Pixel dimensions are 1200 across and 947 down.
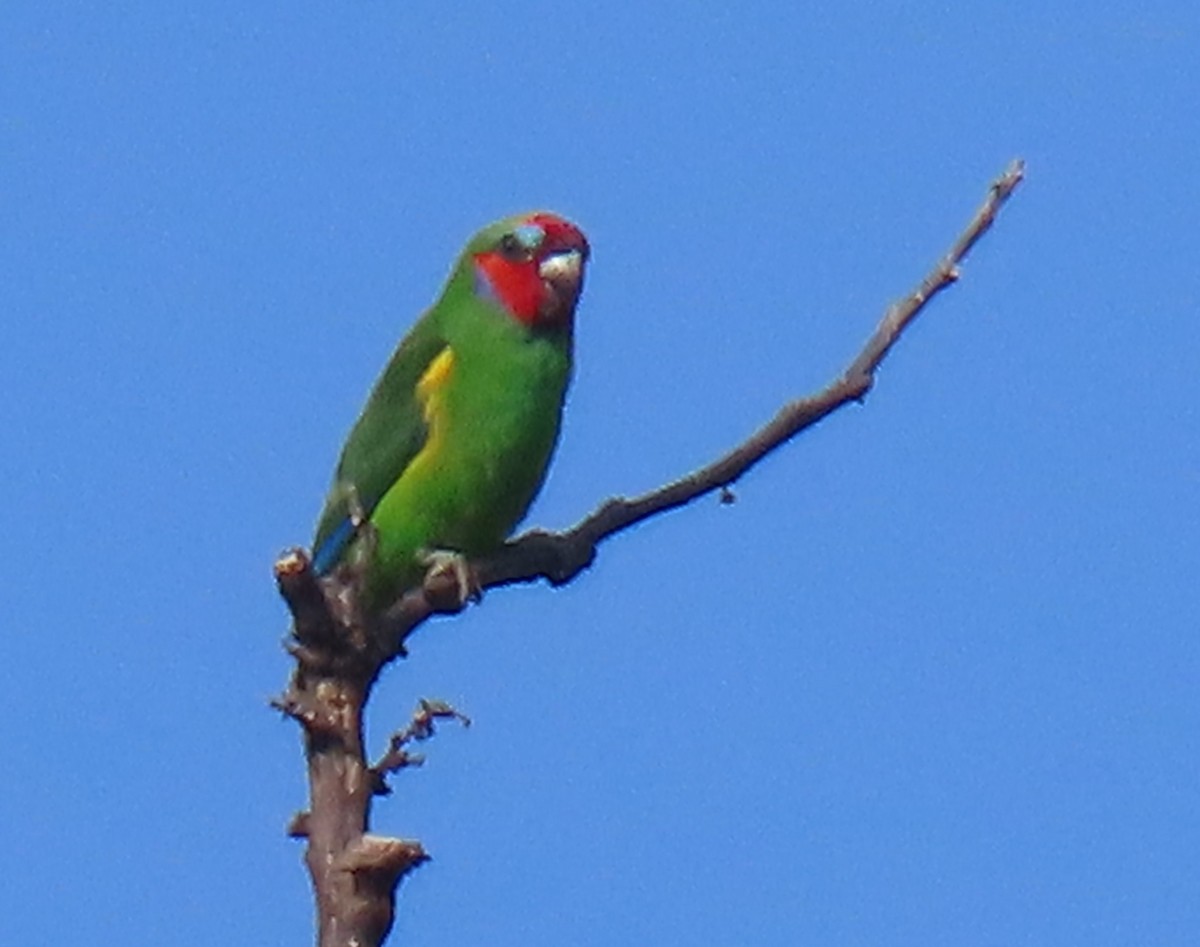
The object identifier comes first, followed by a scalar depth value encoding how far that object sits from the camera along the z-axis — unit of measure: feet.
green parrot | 46.19
